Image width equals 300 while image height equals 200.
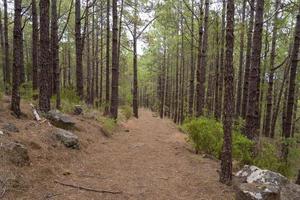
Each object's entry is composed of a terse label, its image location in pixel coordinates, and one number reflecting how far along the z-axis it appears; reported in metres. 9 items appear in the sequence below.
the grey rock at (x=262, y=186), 5.20
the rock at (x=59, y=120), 9.85
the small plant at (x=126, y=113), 21.32
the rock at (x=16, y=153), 5.80
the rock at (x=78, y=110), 12.87
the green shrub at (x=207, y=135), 9.26
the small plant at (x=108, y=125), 12.31
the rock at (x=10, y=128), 7.15
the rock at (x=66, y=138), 8.34
